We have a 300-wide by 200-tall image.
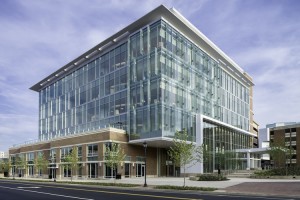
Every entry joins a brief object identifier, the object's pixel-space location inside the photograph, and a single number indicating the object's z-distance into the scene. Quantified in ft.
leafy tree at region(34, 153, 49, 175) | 167.06
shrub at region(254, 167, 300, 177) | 109.02
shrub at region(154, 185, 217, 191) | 68.85
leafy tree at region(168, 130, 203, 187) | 81.65
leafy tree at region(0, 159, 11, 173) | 212.36
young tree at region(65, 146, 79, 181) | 130.61
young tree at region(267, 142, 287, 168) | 130.88
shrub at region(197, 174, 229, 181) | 103.31
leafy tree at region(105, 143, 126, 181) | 108.84
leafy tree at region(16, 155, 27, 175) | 191.03
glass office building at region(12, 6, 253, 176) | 134.52
